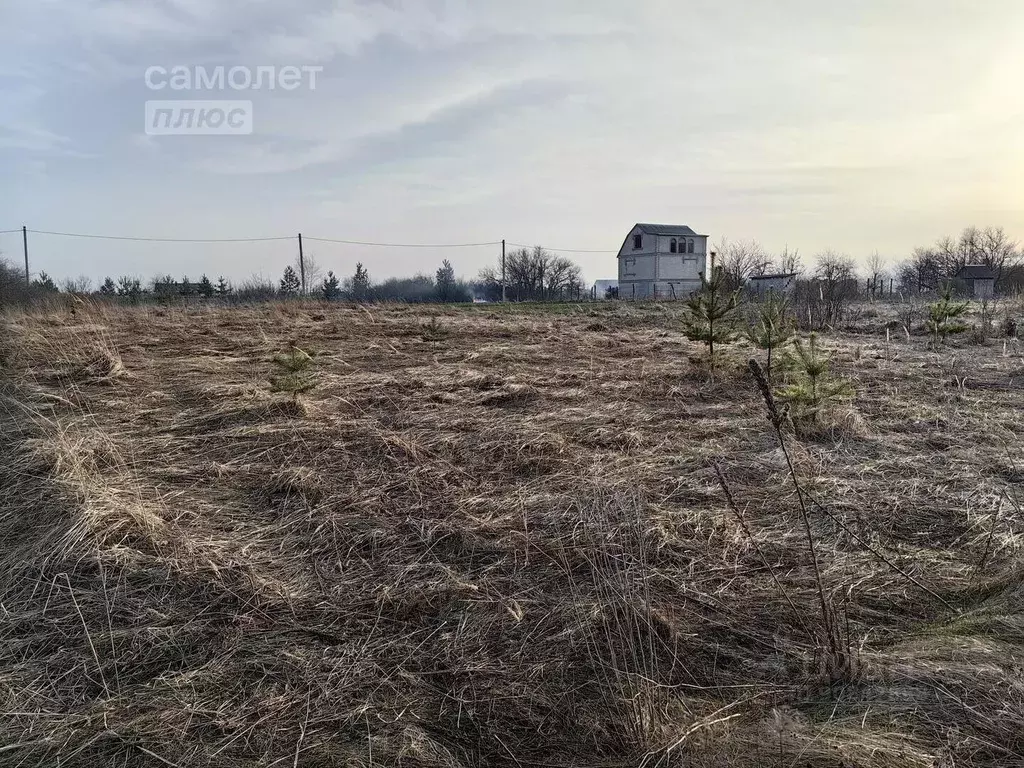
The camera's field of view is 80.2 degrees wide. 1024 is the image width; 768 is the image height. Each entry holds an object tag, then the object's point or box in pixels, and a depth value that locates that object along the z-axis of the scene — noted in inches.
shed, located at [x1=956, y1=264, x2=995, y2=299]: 1638.8
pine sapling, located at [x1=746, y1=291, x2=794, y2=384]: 230.5
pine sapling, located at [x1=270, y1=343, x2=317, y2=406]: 208.1
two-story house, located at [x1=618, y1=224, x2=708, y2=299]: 2062.0
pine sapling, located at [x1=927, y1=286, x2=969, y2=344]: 389.4
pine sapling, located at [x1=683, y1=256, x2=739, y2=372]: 283.1
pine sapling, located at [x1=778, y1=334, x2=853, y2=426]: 194.4
